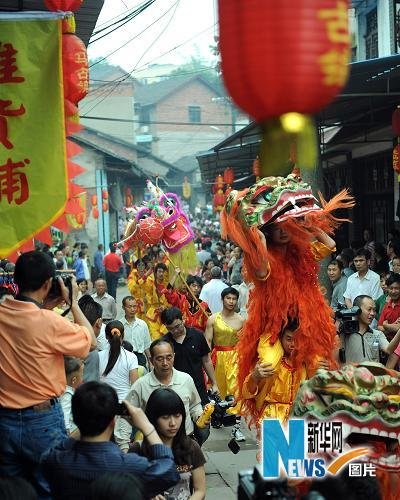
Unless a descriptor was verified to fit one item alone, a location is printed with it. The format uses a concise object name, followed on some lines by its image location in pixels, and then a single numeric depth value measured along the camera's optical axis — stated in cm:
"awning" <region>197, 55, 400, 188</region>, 1052
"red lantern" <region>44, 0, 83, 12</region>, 623
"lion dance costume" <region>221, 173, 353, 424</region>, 629
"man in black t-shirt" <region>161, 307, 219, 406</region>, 771
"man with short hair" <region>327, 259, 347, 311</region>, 1172
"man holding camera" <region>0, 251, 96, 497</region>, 441
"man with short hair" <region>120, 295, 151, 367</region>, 931
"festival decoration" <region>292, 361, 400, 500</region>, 448
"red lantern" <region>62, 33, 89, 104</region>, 707
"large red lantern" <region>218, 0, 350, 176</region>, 298
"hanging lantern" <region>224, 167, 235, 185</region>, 2533
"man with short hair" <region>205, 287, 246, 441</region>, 897
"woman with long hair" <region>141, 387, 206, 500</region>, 466
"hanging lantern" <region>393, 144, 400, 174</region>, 1284
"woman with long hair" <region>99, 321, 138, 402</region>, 700
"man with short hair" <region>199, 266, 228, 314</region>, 1221
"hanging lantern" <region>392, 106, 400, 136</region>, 1192
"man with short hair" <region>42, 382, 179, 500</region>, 364
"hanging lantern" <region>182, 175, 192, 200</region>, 4660
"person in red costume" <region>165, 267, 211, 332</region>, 1032
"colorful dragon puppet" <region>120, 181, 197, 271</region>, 1291
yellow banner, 543
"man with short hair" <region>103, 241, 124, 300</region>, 2173
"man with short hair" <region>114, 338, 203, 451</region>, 590
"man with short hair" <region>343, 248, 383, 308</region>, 1129
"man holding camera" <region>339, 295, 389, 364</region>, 724
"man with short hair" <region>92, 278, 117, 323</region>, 1123
